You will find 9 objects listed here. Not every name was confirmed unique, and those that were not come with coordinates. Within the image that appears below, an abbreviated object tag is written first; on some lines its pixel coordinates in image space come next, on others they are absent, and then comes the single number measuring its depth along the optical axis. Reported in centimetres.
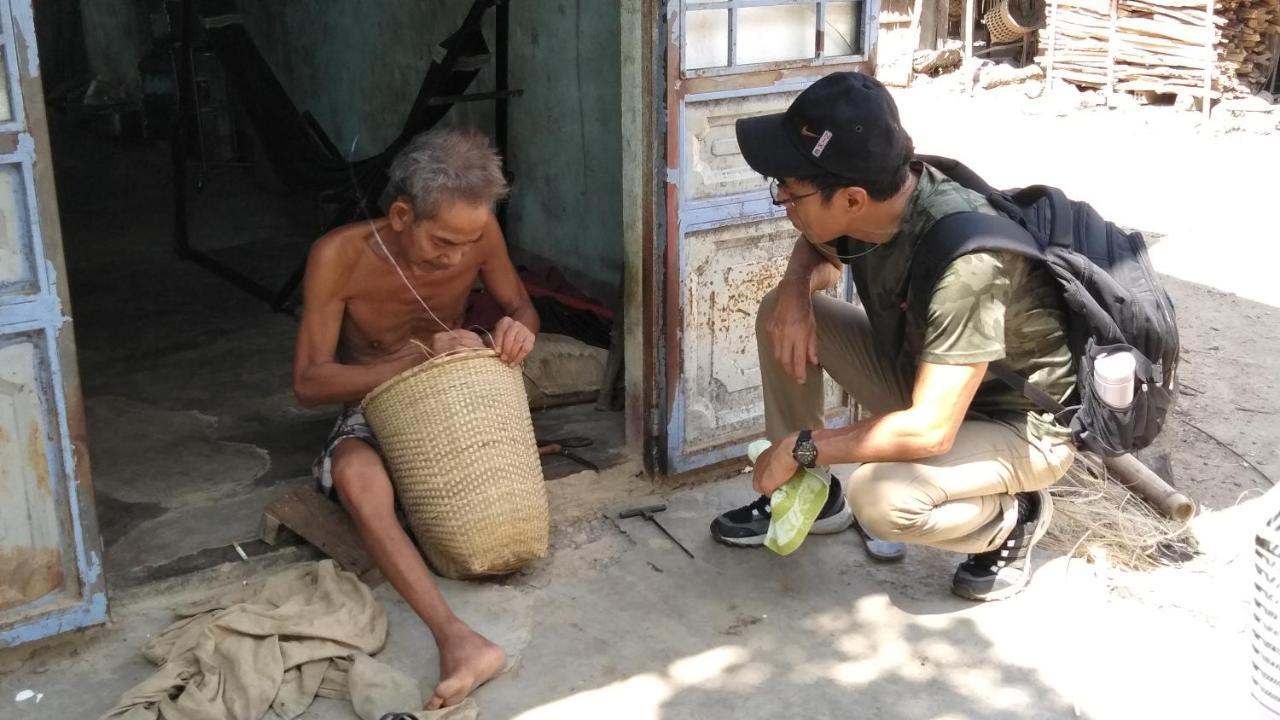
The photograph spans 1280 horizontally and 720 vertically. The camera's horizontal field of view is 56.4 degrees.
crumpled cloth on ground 274
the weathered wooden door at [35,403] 265
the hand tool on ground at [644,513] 375
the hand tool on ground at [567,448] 397
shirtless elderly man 308
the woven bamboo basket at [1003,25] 1421
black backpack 283
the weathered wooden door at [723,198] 361
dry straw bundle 350
